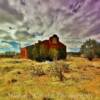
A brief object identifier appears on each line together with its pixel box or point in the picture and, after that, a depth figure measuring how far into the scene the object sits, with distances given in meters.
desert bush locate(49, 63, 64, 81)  3.08
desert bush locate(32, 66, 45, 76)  3.07
